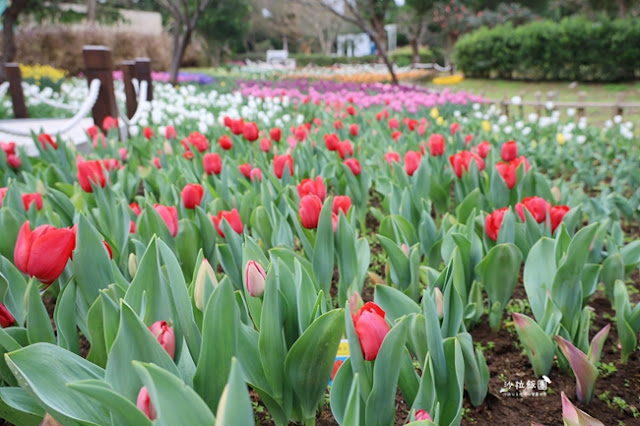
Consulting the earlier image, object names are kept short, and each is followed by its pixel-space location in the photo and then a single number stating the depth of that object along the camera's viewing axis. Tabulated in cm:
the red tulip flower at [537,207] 180
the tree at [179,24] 1328
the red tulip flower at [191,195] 182
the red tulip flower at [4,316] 109
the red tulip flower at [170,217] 162
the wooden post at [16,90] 775
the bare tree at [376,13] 1453
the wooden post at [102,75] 489
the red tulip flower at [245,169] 251
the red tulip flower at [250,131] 291
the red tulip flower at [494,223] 167
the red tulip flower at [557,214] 177
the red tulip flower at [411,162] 246
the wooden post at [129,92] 664
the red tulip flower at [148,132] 371
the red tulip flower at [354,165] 240
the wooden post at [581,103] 829
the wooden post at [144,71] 743
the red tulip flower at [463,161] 228
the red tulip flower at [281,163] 236
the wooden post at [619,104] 850
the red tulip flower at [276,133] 302
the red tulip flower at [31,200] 188
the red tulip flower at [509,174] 214
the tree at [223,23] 2734
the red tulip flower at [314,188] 171
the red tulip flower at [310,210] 151
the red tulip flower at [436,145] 280
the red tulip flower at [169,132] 356
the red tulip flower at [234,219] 162
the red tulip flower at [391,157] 284
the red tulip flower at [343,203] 171
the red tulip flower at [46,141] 305
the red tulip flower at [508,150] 264
